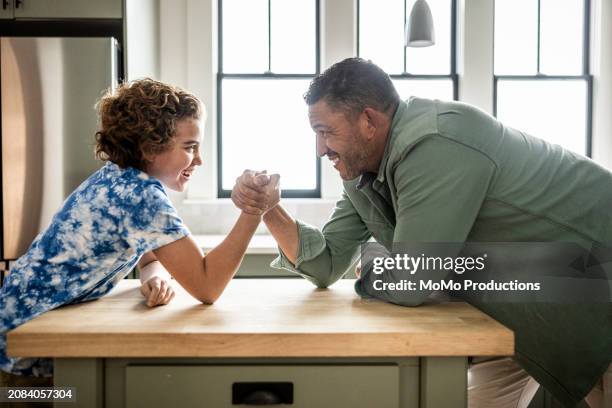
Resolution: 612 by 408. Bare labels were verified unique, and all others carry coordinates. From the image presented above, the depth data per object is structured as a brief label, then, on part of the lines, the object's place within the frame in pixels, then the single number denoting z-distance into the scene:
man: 1.22
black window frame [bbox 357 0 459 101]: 3.89
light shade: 3.00
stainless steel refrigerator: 2.68
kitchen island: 0.95
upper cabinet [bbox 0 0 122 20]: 2.86
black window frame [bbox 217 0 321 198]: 3.88
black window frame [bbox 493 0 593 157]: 3.95
